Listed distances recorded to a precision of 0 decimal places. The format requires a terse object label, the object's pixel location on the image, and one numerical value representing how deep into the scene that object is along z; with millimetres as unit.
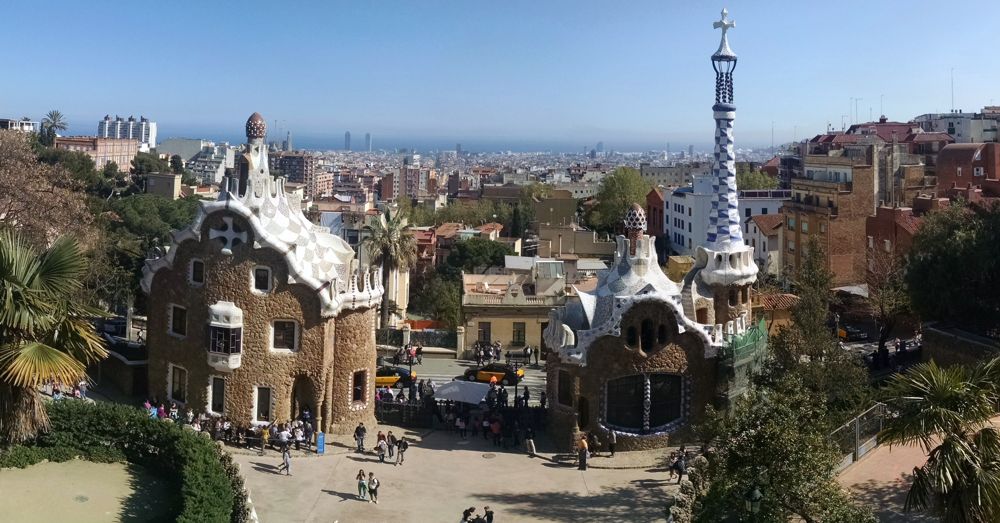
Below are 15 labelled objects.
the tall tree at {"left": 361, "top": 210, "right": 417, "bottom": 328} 46938
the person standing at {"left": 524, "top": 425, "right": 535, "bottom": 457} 30309
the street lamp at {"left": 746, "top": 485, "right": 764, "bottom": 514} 18422
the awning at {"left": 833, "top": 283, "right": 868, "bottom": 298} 50569
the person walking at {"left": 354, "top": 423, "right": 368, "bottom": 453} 30109
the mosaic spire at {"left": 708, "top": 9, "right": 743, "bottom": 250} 34125
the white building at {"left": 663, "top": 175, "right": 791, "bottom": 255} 80750
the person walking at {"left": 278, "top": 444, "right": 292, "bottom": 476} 27688
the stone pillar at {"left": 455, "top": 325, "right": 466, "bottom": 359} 43438
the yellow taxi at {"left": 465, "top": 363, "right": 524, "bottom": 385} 38344
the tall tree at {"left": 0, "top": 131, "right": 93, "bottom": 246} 39906
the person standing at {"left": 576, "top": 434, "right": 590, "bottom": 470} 28578
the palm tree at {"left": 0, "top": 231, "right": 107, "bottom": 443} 20391
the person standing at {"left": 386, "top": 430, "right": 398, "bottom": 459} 29281
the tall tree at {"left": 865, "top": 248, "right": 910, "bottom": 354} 42094
